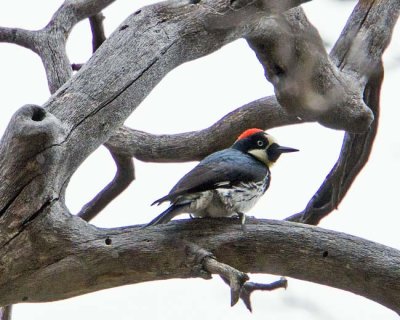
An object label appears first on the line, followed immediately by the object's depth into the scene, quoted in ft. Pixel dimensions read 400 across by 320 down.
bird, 22.61
